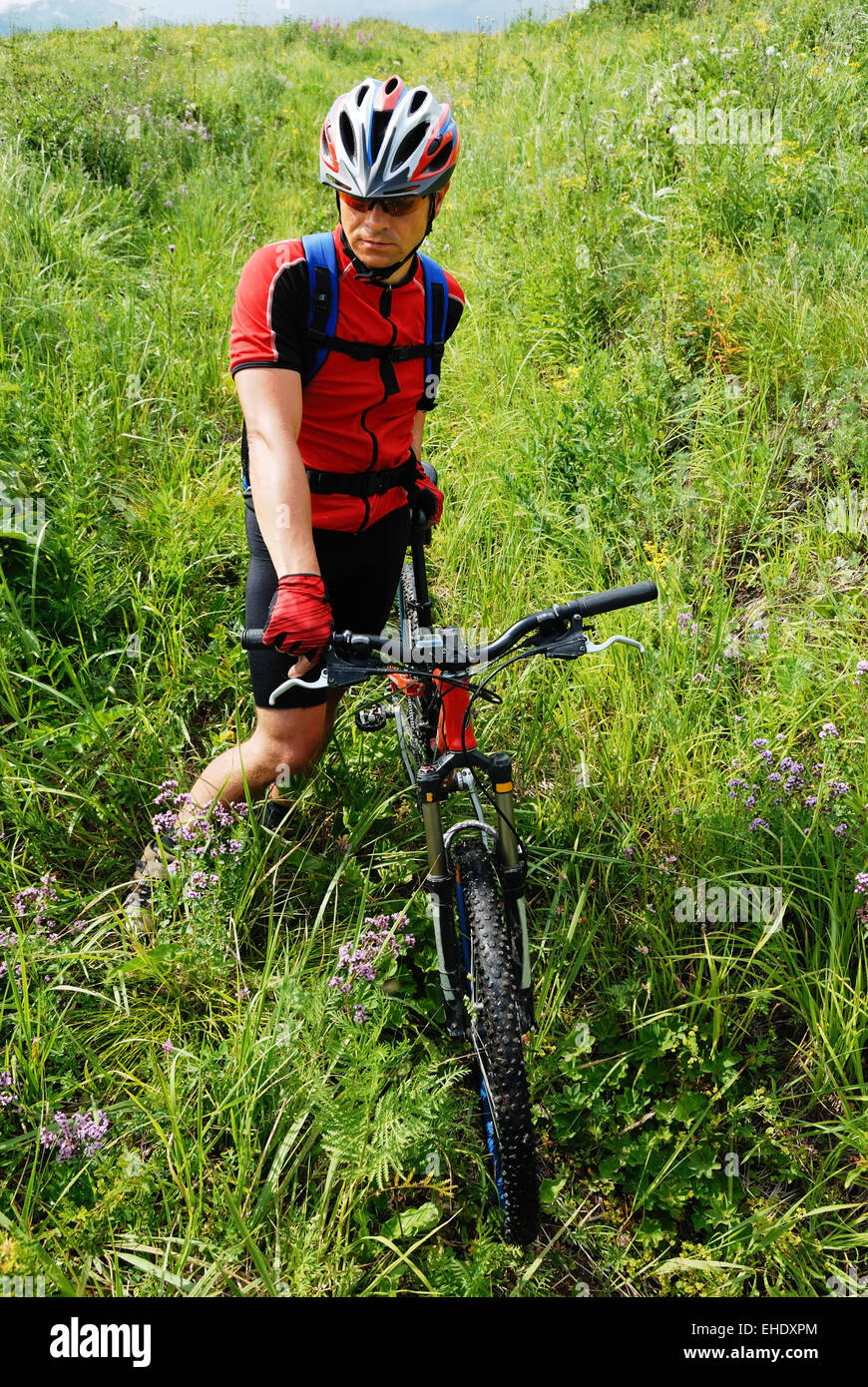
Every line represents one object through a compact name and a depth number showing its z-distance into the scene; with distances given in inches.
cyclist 93.0
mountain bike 79.7
